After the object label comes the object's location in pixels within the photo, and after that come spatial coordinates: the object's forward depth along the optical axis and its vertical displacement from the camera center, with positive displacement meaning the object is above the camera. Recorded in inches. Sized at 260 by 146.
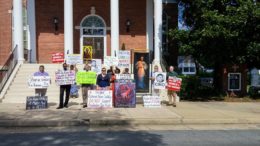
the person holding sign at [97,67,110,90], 357.5 -15.7
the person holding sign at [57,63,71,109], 346.4 -36.1
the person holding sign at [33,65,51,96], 356.2 -29.5
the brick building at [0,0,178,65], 557.5 +106.7
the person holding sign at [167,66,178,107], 378.5 -38.4
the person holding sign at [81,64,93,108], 358.8 -32.9
